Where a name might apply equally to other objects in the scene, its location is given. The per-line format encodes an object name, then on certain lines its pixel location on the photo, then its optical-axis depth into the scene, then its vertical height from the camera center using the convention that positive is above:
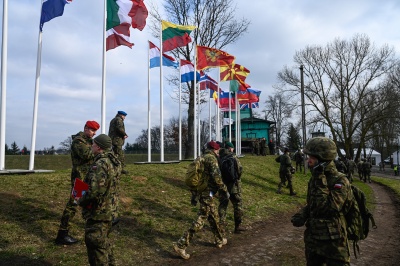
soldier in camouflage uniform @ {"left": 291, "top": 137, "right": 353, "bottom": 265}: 3.66 -0.61
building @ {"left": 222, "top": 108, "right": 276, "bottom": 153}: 36.47 +2.74
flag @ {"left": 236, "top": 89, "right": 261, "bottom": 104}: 27.89 +4.78
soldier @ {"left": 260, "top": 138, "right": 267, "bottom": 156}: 31.06 +0.69
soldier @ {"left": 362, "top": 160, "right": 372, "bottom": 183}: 27.22 -1.32
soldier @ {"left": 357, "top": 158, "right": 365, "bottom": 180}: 28.09 -1.24
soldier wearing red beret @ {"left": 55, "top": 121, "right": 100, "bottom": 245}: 6.32 -0.09
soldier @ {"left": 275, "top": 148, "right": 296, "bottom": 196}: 15.08 -0.74
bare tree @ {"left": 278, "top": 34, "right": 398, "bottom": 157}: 36.16 +5.79
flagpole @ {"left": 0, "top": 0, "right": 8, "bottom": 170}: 9.95 +1.94
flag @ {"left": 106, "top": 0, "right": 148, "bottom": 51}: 12.31 +4.92
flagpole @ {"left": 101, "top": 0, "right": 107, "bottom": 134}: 11.41 +2.22
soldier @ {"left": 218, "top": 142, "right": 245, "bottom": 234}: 8.45 -0.74
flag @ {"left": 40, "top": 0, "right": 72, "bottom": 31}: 10.96 +4.65
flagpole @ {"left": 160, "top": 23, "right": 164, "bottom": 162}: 15.83 +1.90
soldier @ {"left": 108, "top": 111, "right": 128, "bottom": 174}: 9.78 +0.61
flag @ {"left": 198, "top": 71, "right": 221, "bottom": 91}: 23.20 +4.77
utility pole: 22.59 +2.96
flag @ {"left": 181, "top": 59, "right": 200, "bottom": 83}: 19.86 +4.80
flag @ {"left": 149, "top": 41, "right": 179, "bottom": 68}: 17.42 +4.89
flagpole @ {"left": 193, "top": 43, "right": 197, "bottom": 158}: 18.50 +1.64
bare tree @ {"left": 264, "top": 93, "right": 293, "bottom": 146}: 68.44 +8.00
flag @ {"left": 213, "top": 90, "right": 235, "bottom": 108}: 27.03 +4.33
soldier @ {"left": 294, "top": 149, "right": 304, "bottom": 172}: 25.03 -0.33
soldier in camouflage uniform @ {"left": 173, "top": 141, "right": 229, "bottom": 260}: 6.45 -0.99
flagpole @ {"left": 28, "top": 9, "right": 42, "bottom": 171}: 10.70 +1.65
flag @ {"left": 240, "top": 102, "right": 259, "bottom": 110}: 33.31 +4.74
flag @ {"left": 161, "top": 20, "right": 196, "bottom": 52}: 16.80 +5.88
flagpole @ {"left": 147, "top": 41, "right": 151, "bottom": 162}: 15.71 +1.92
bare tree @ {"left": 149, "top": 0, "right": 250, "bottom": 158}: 27.64 +10.79
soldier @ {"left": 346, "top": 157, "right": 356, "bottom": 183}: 23.20 -0.79
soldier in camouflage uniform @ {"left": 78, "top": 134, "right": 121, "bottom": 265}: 4.40 -0.68
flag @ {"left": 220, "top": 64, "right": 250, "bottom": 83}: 22.80 +5.48
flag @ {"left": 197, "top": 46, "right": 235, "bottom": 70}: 19.14 +5.49
